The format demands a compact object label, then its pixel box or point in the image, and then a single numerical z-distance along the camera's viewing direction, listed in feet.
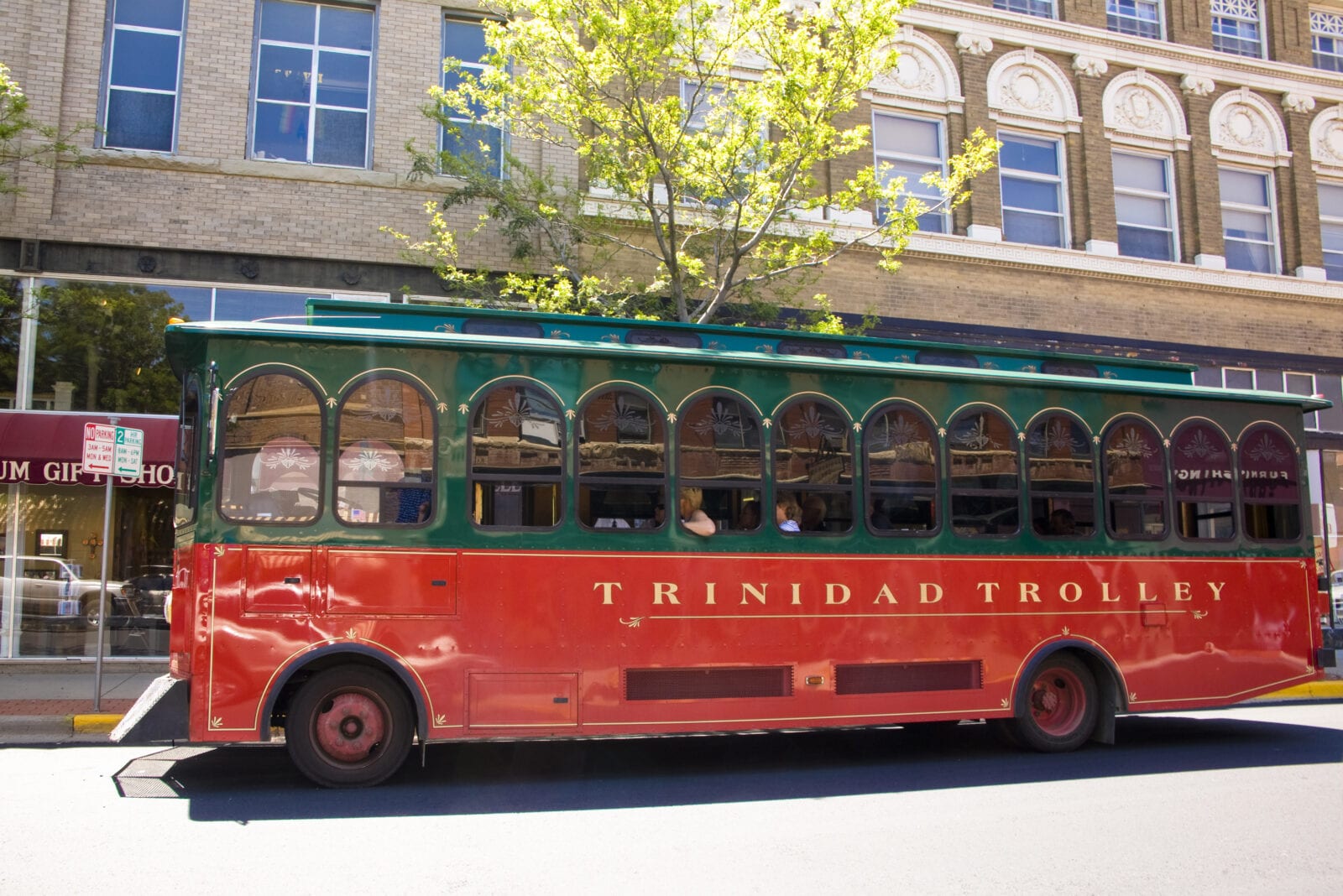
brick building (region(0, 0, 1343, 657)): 43.60
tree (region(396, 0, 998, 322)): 36.11
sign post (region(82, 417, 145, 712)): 32.78
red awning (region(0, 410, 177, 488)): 40.34
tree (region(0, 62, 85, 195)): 39.04
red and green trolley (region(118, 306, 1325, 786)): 22.71
